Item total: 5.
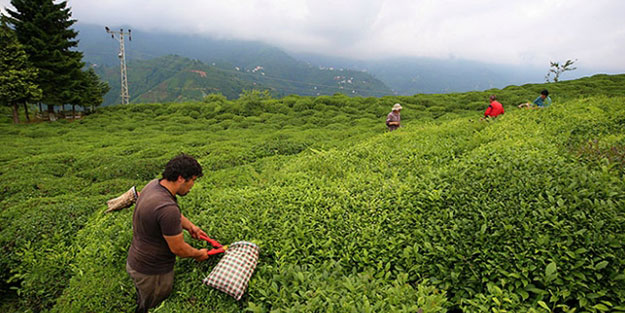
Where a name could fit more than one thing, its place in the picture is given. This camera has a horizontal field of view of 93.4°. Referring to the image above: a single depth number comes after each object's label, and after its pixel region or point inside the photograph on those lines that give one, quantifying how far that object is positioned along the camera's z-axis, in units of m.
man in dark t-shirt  3.54
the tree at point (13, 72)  22.23
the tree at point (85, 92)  27.48
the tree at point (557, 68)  38.42
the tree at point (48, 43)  25.02
